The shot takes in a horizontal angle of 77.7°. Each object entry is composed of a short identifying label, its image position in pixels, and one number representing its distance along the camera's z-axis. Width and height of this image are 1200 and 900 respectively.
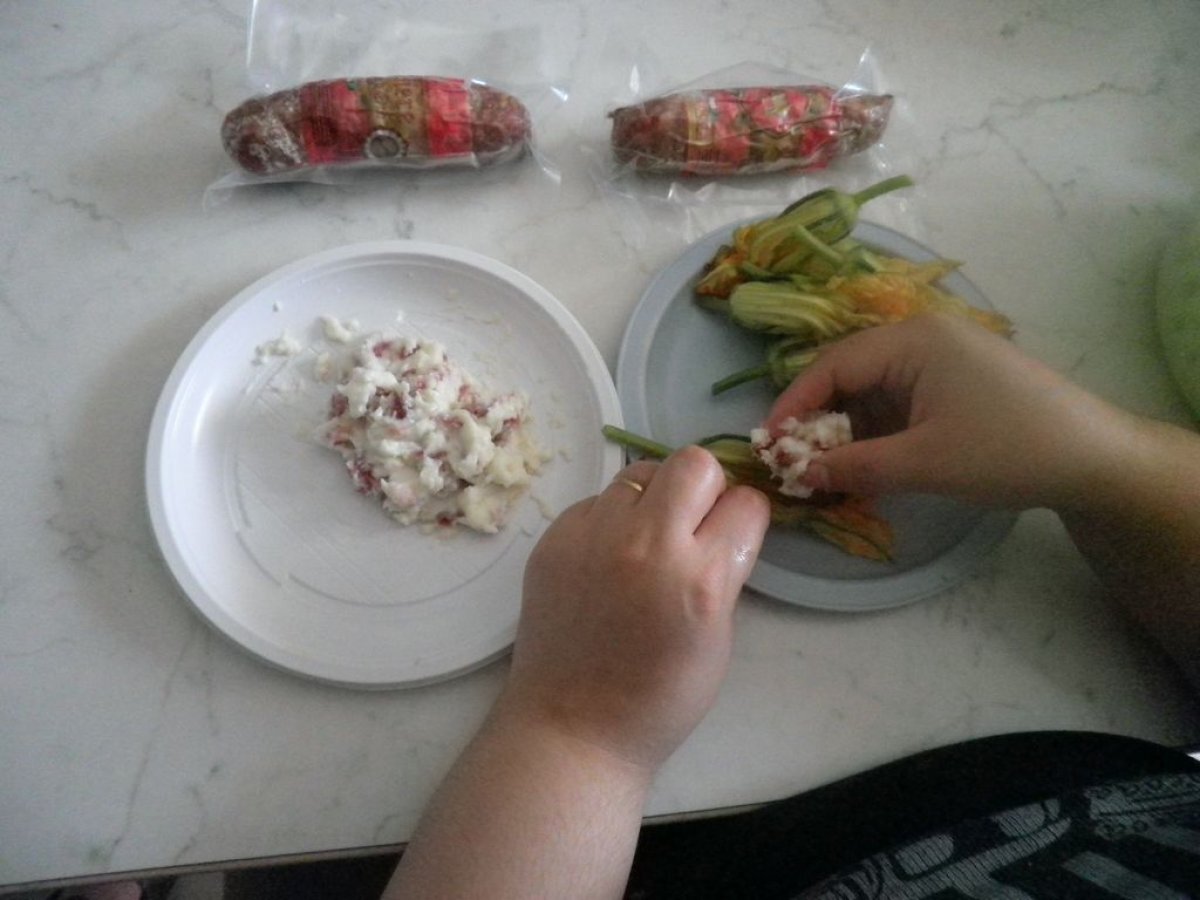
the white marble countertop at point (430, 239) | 0.55
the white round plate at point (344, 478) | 0.58
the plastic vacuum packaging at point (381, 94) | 0.70
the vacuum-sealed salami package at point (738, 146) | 0.74
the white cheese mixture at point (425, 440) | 0.61
